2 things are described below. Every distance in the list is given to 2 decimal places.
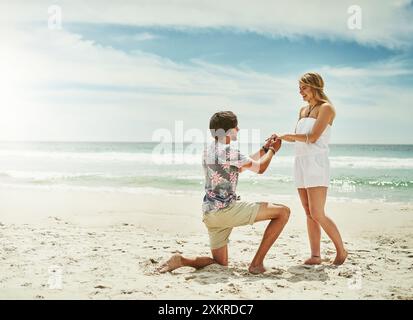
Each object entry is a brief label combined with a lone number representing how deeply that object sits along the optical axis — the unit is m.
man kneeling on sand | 4.50
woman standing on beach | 4.82
